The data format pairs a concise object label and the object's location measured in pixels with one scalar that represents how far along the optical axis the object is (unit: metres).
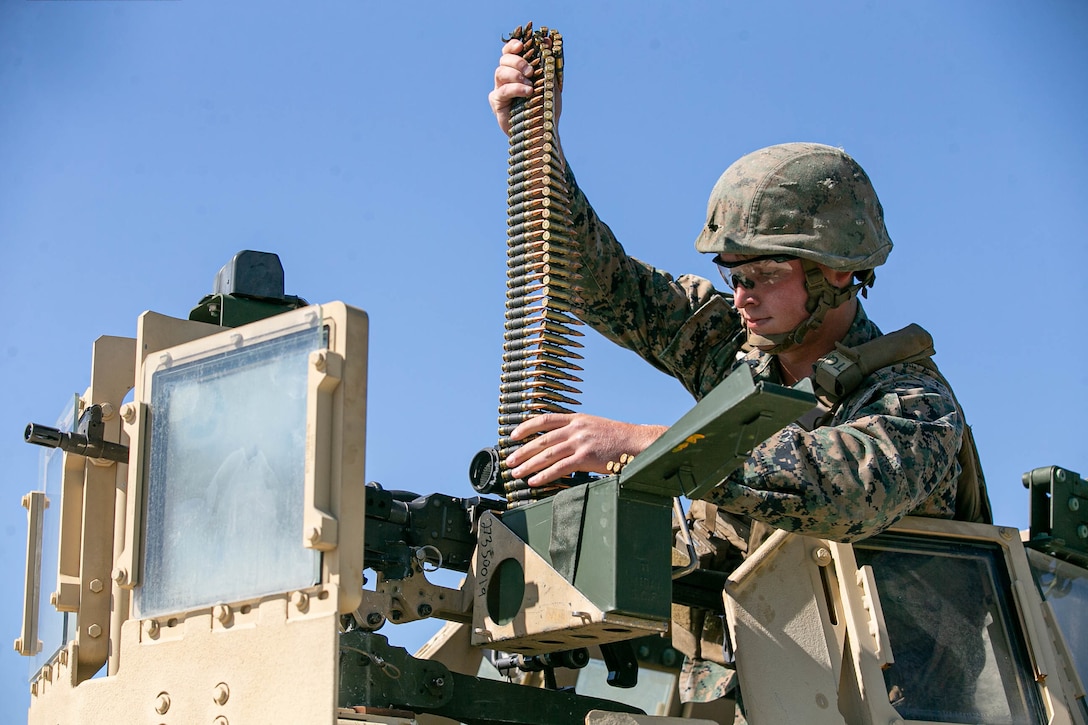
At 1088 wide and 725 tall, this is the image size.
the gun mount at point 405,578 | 4.56
